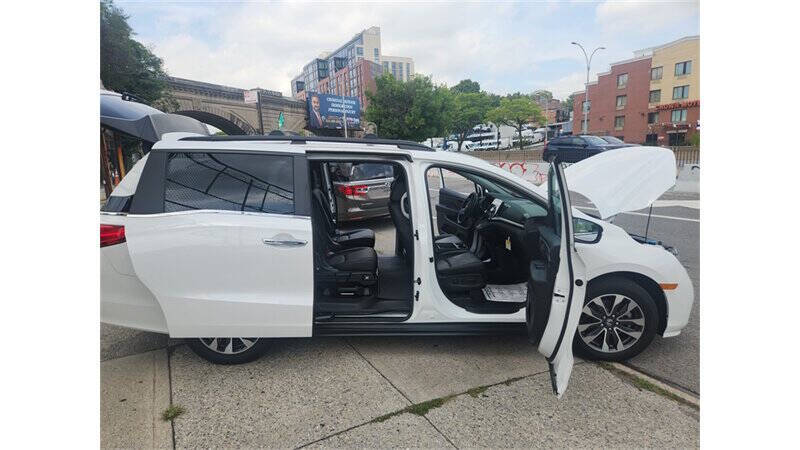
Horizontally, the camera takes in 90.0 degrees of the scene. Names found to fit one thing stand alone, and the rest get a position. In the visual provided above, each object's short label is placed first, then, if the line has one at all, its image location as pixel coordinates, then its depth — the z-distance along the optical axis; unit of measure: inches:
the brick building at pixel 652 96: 1530.5
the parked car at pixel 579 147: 727.1
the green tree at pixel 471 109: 2340.1
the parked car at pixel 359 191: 299.4
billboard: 1934.1
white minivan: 102.3
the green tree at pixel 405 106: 1427.2
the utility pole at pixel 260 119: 1716.0
